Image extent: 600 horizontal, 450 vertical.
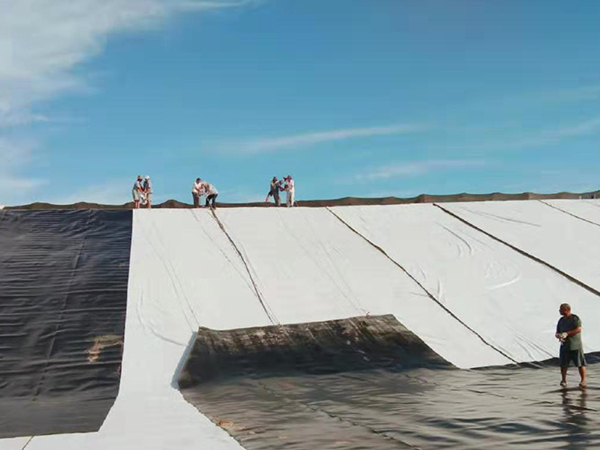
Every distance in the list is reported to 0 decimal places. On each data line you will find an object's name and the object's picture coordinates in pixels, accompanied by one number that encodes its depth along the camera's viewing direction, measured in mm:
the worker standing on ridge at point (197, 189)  22438
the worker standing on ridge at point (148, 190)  23078
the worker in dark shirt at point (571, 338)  9836
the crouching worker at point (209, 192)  21672
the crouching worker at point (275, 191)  24000
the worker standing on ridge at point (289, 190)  23609
